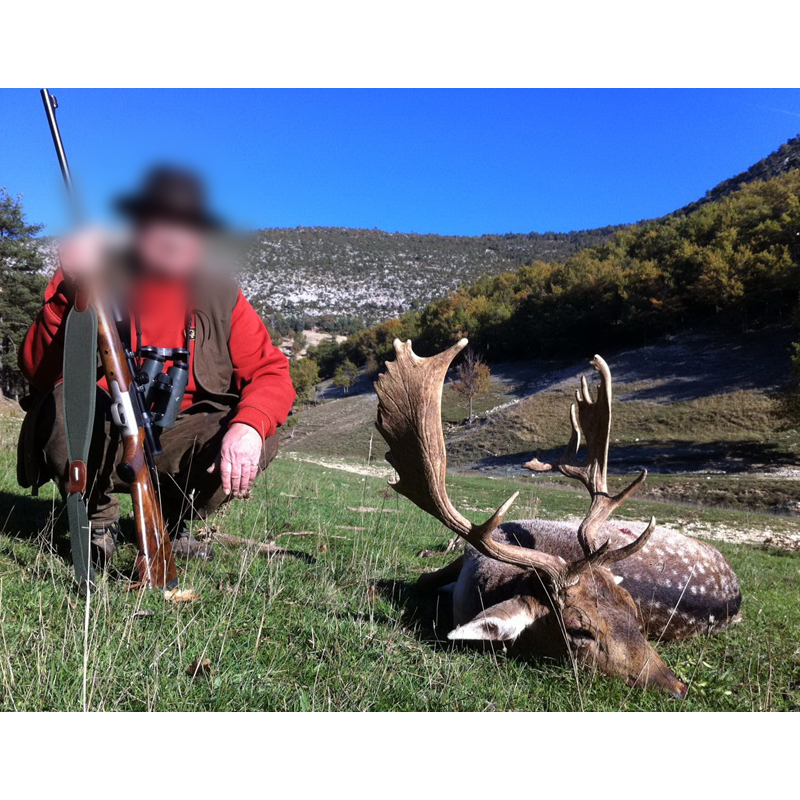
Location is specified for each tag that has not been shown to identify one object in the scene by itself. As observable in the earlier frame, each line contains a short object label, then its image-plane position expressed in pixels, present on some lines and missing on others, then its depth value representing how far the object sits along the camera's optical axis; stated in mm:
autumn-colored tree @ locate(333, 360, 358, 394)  72375
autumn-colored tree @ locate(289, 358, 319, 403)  47862
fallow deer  3221
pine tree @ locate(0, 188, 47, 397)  34656
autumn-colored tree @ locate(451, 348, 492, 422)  59188
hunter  3596
